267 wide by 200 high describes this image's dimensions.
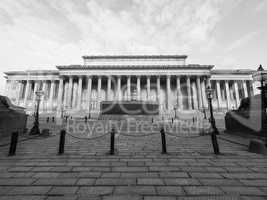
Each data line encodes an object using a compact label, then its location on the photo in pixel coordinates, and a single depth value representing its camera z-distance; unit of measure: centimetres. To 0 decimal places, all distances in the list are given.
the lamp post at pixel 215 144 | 590
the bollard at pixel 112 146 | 594
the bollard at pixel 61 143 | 589
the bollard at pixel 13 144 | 571
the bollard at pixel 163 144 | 608
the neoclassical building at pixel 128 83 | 4109
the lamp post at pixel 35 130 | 1109
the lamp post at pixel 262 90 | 674
